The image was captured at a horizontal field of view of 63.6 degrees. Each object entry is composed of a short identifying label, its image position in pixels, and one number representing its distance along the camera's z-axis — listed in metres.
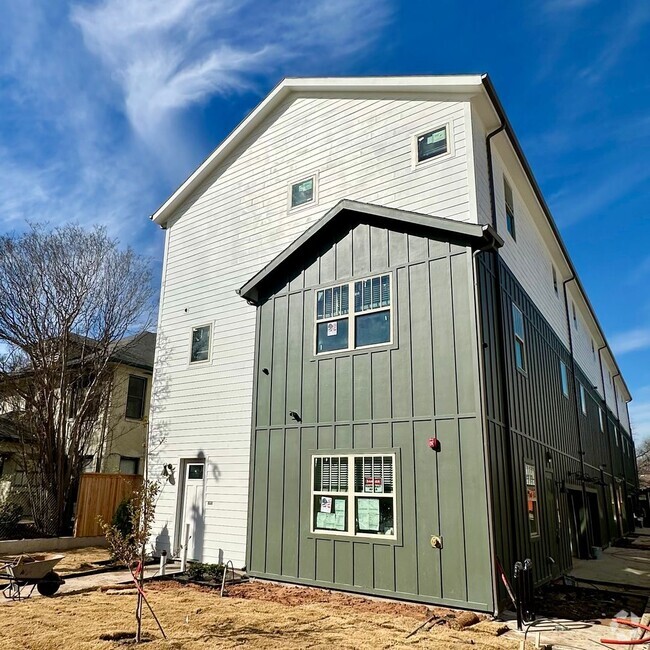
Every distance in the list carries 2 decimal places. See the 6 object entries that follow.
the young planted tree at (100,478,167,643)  5.71
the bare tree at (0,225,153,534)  16.14
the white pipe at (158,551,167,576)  9.86
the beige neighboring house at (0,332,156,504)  18.91
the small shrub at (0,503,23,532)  14.55
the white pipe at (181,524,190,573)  10.20
